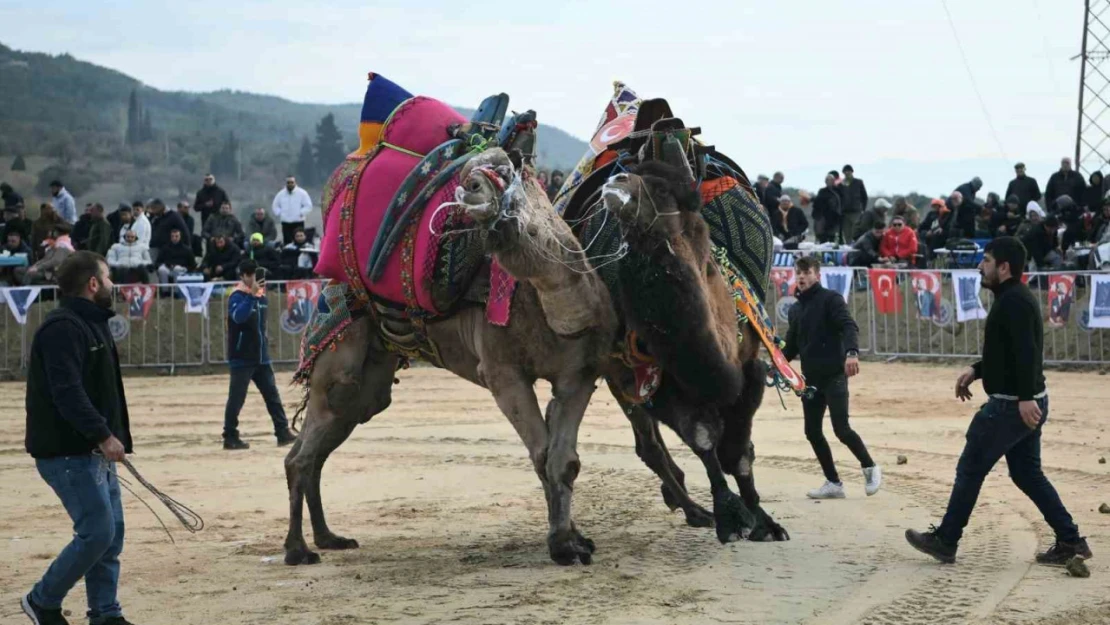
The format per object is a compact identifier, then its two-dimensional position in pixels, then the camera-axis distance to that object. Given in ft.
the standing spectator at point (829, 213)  89.71
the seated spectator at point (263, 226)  92.83
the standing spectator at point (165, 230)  85.35
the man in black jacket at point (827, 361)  39.01
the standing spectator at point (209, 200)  93.20
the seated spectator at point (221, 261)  83.66
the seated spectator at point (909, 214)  82.02
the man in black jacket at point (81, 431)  24.90
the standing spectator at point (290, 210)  91.71
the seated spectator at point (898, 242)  78.74
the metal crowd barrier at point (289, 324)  72.90
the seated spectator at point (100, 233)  85.05
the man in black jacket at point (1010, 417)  29.27
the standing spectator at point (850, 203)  90.74
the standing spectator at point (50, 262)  78.89
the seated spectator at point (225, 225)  90.43
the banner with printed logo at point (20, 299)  76.43
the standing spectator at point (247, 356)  53.67
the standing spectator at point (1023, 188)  85.71
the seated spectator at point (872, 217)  84.48
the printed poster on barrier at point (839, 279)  75.92
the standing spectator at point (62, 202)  96.21
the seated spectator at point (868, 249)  79.46
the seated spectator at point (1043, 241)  75.92
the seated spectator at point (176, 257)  83.66
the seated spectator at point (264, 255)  83.35
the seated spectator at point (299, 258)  83.35
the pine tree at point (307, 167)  278.67
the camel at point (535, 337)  29.81
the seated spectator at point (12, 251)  82.07
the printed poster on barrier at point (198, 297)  78.33
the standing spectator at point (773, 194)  90.53
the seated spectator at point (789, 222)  89.45
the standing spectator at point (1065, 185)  82.07
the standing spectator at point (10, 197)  90.79
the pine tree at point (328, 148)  279.90
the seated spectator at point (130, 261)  81.76
